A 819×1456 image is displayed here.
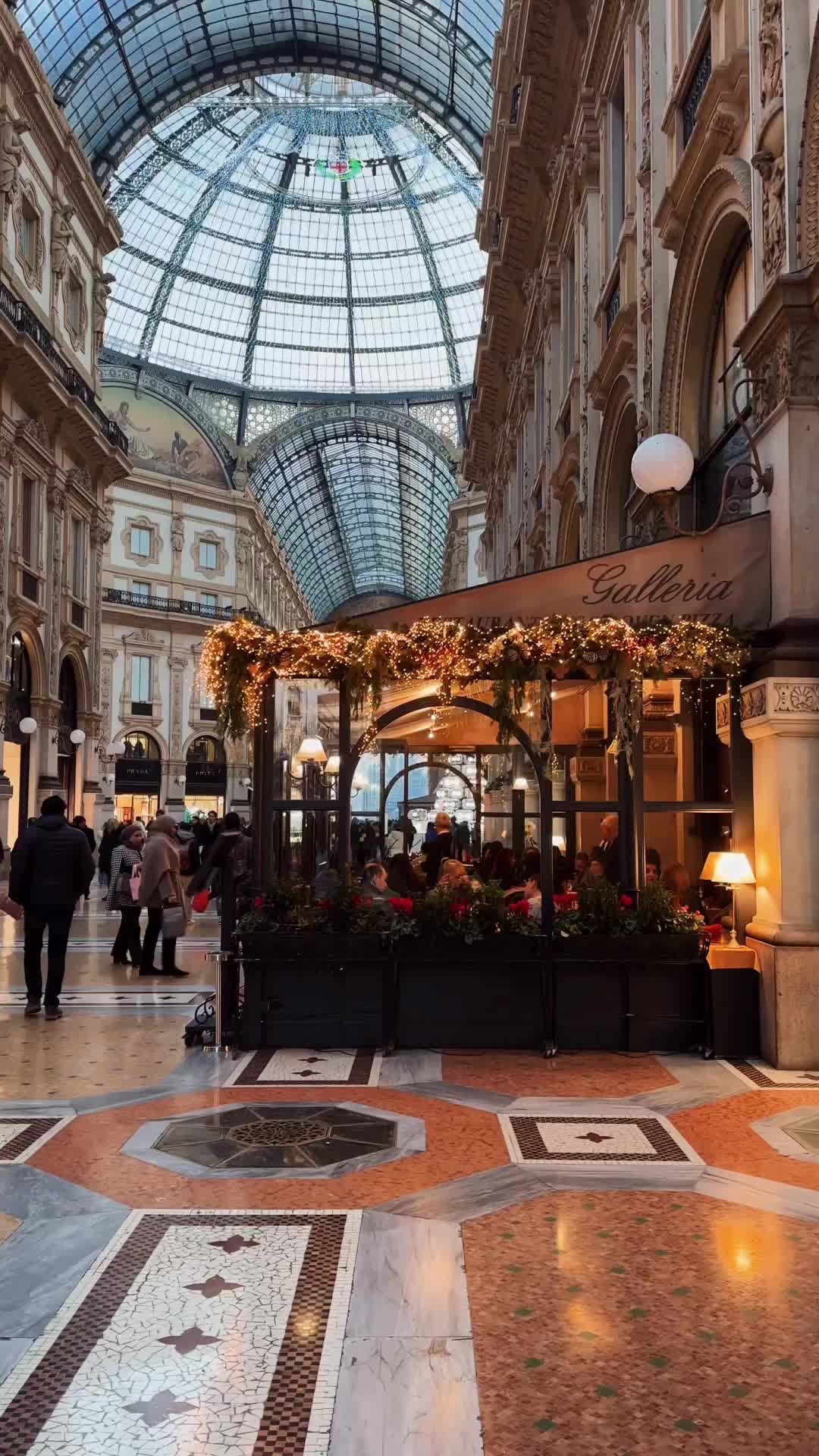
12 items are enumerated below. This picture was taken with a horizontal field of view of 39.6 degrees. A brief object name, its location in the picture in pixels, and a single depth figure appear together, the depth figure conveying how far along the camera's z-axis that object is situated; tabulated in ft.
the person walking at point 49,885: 32.50
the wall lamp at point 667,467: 25.61
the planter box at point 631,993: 26.53
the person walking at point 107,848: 73.82
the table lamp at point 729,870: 25.73
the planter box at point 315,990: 26.81
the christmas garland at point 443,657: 27.12
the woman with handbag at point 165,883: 38.96
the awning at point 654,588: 26.27
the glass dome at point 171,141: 160.35
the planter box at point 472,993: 26.78
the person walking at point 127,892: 43.68
